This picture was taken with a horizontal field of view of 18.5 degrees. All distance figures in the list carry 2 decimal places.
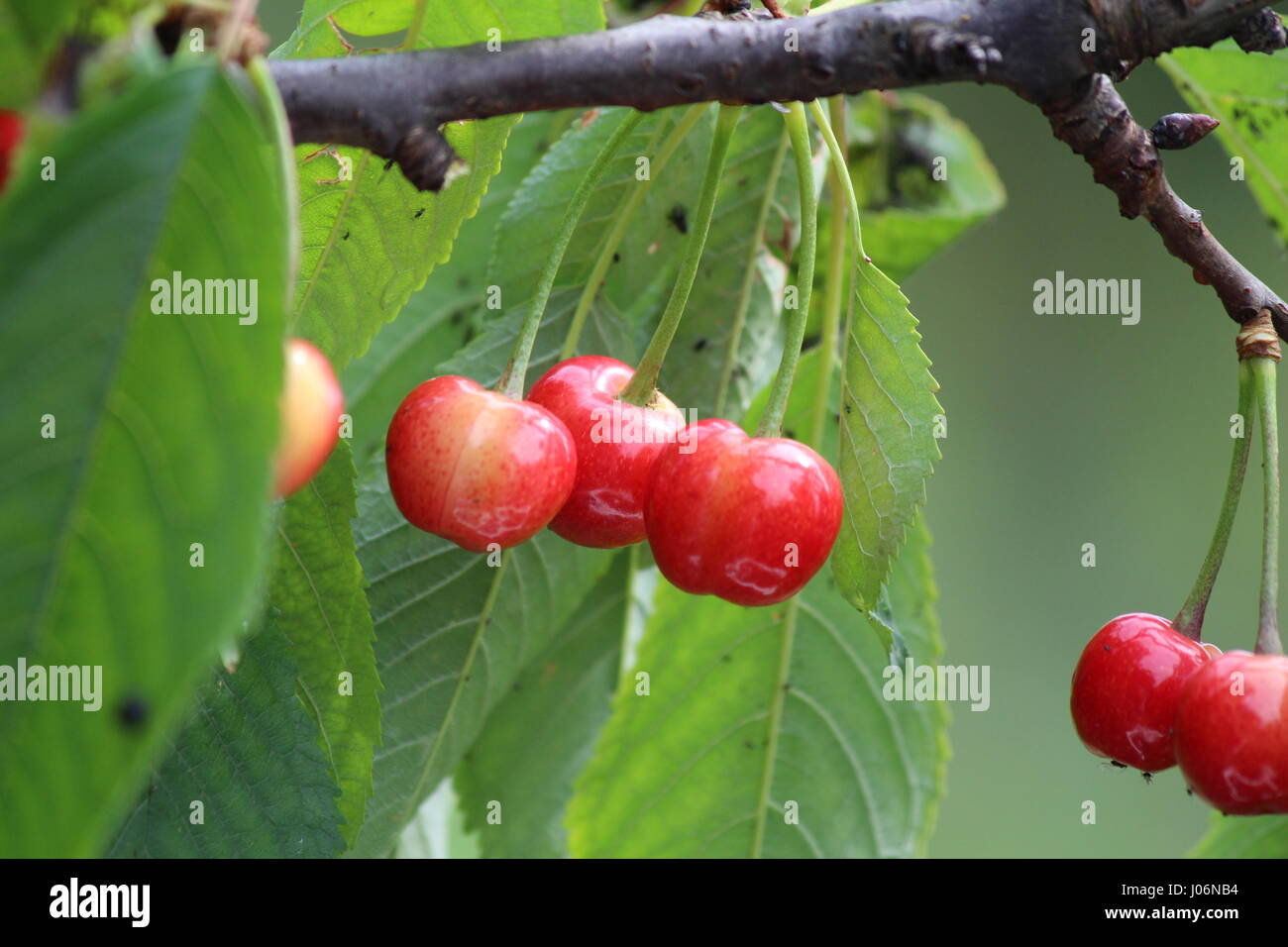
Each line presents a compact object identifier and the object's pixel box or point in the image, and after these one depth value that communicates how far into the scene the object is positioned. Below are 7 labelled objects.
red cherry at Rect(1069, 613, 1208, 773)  0.46
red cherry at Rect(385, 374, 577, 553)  0.45
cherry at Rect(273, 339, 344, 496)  0.41
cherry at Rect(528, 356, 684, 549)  0.46
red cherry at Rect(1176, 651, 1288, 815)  0.45
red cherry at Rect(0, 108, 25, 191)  0.41
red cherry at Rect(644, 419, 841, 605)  0.45
